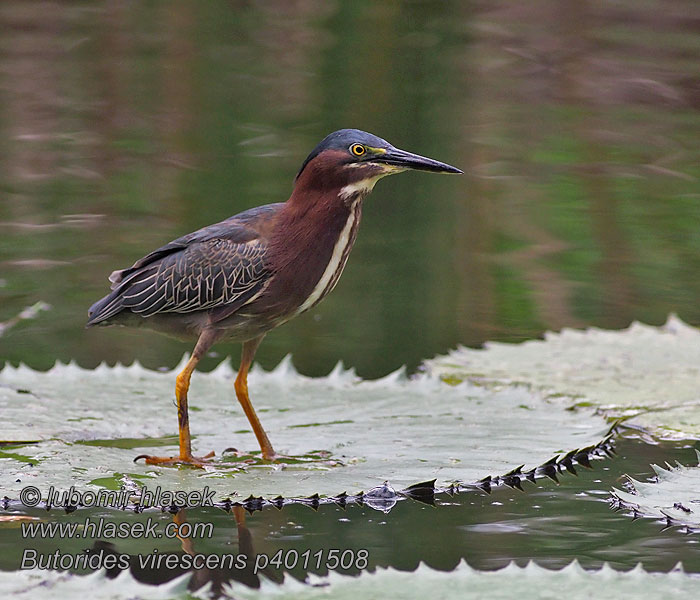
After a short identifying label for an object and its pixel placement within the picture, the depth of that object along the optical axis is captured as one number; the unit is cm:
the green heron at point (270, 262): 937
